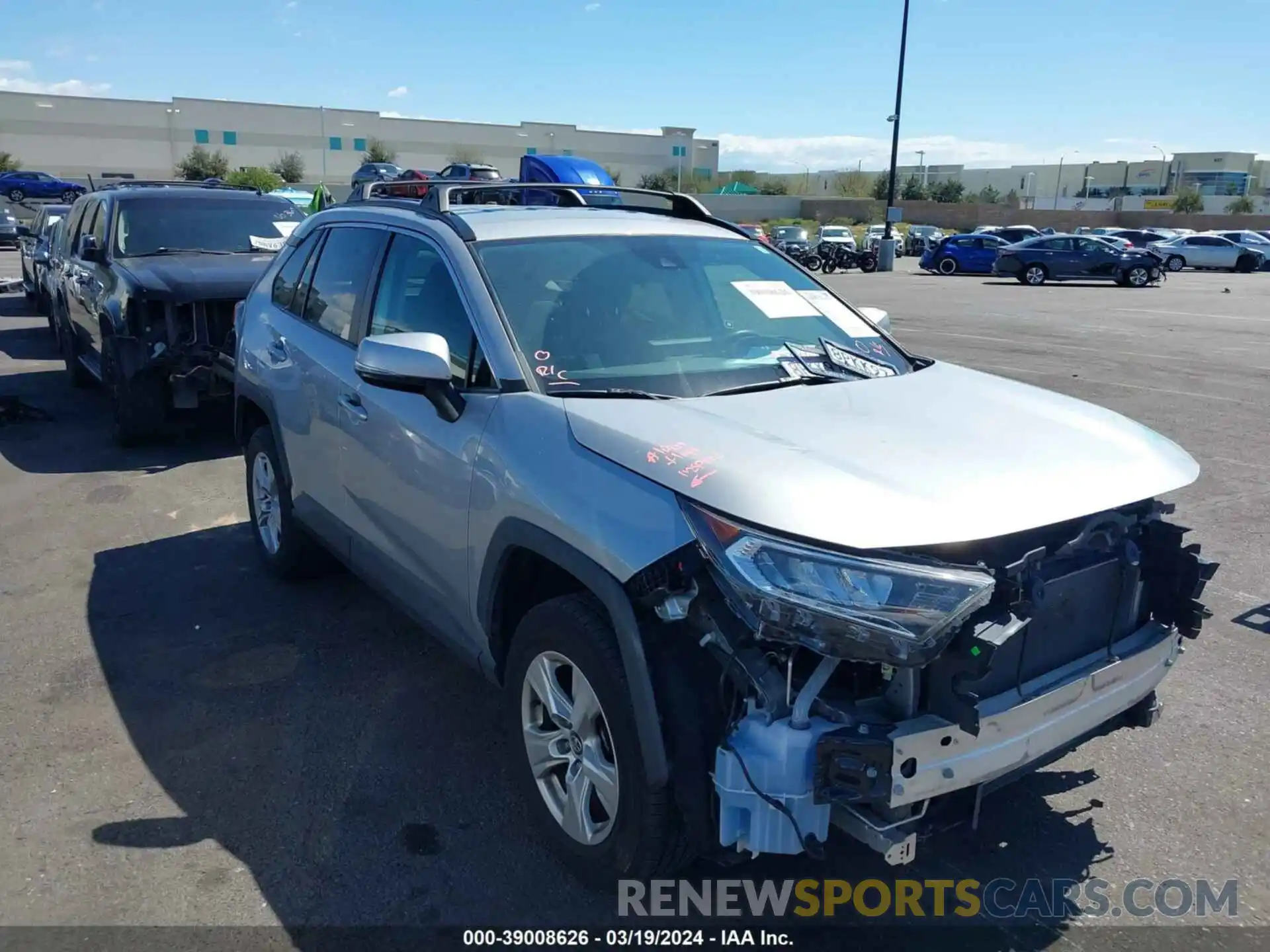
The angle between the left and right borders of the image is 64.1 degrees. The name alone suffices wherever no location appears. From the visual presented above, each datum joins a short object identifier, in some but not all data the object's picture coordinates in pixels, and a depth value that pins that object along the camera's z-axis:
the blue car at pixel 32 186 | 45.38
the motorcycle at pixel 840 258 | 36.97
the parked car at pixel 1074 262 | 30.55
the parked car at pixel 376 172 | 35.81
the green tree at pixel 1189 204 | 81.38
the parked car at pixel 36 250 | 14.47
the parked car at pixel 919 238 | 47.50
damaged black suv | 7.88
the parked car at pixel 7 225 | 28.77
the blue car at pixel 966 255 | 34.72
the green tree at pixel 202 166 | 65.94
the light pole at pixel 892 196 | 37.38
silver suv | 2.37
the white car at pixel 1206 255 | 39.50
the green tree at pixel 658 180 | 78.62
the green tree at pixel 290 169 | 69.88
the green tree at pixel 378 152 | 76.12
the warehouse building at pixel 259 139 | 69.25
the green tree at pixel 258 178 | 56.47
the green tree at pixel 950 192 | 92.19
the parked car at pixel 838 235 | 39.04
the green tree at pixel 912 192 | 90.06
